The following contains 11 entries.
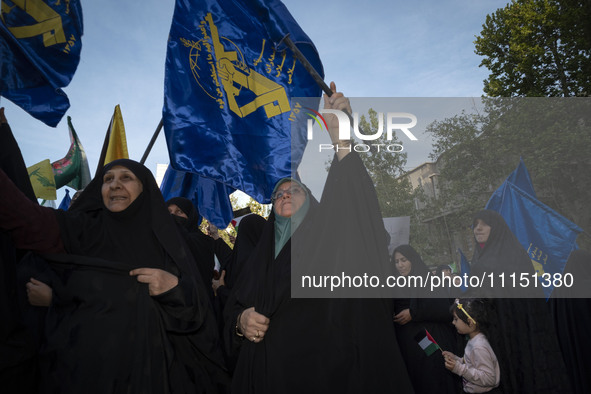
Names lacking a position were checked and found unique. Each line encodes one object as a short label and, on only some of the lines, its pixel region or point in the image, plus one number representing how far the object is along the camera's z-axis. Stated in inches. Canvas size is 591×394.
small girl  109.3
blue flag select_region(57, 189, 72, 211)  260.5
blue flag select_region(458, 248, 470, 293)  197.3
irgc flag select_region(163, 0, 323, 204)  137.3
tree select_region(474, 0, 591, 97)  432.8
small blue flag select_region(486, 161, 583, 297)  154.6
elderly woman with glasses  73.4
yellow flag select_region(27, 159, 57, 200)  163.6
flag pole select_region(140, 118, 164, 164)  146.2
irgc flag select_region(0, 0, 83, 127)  113.8
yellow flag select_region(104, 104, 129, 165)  170.1
